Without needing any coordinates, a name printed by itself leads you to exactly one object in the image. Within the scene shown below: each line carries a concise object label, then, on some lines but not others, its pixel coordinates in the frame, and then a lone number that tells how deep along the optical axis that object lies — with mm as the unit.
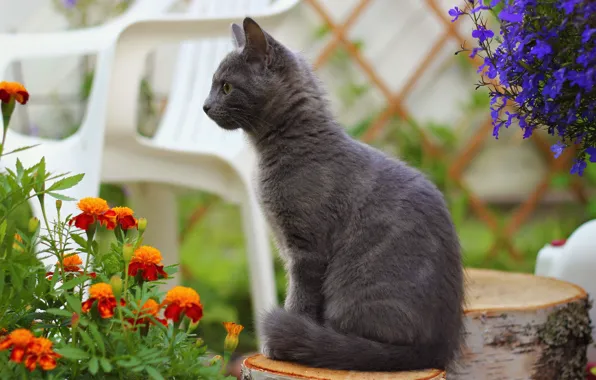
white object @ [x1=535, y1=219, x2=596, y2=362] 2437
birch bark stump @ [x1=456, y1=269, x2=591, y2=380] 2299
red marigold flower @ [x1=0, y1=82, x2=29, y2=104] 2014
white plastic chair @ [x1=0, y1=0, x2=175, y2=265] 2506
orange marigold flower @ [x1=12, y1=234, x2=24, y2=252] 2033
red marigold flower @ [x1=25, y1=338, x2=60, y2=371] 1940
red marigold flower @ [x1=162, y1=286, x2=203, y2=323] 1978
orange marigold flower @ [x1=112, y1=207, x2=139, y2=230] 2054
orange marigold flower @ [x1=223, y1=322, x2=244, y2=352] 2001
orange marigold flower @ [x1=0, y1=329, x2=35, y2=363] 1936
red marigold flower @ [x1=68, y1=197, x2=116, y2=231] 2024
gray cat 2139
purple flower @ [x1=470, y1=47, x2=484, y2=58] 2126
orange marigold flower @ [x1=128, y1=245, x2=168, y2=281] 2028
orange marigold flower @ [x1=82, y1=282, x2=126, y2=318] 1970
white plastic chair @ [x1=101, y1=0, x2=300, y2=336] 2646
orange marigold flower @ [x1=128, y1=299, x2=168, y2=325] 1988
